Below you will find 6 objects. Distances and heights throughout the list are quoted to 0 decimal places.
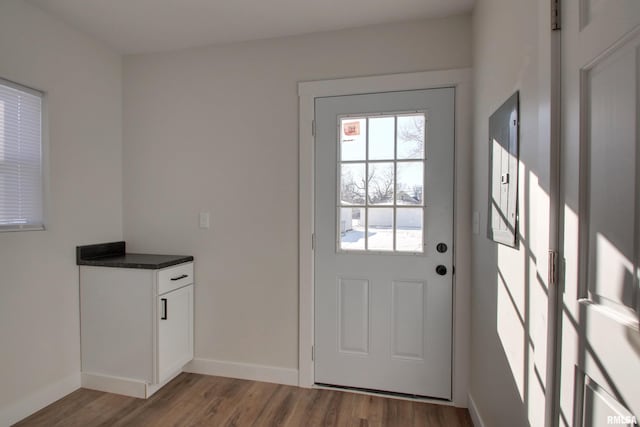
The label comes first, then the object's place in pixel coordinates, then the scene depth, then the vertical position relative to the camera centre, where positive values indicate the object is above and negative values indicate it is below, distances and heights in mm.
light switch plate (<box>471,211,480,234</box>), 2002 -83
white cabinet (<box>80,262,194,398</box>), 2240 -829
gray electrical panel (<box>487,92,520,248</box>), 1399 +171
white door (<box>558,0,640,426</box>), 738 -7
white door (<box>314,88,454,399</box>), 2221 -218
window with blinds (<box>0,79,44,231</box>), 1952 +319
